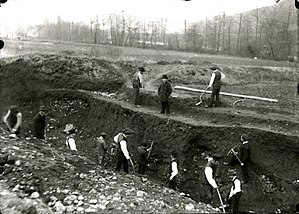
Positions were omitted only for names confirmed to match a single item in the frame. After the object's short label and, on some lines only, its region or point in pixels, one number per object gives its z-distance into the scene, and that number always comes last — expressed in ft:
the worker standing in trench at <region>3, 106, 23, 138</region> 39.99
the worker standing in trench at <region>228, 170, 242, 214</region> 34.96
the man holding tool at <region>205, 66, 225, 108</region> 48.62
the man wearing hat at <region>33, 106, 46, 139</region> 42.63
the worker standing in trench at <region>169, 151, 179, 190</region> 38.73
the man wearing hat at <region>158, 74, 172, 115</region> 48.62
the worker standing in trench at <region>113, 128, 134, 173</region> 36.76
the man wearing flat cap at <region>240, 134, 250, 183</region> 40.42
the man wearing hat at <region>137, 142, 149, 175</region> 41.01
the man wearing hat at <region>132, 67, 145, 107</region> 52.29
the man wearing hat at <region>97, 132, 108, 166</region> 40.86
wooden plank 55.98
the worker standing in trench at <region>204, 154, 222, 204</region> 35.06
